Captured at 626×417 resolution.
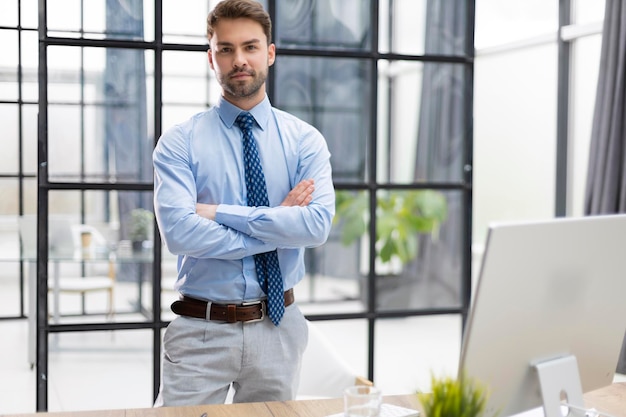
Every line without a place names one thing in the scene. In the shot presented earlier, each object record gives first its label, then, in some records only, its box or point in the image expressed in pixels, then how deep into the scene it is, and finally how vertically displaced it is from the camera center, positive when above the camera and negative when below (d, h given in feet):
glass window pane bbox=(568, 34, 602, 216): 17.99 +1.78
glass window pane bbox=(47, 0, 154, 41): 9.46 +1.90
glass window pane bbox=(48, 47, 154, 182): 9.57 +0.75
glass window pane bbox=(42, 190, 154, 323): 9.70 -0.90
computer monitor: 4.64 -0.70
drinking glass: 4.84 -1.29
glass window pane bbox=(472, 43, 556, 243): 20.89 +1.37
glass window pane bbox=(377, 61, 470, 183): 10.64 +0.78
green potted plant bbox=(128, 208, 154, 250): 9.93 -0.53
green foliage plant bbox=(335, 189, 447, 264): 10.50 -0.42
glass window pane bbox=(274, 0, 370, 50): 10.13 +2.00
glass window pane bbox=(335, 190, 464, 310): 10.60 -0.78
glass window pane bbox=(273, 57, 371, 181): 10.20 +1.06
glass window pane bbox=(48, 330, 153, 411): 9.77 -2.25
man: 7.80 -0.43
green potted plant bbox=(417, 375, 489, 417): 4.22 -1.11
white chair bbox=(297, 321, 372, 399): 9.20 -2.10
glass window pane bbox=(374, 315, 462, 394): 10.85 -2.20
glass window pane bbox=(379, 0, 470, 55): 10.48 +2.05
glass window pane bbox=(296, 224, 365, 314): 10.43 -1.20
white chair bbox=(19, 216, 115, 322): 9.73 -0.96
